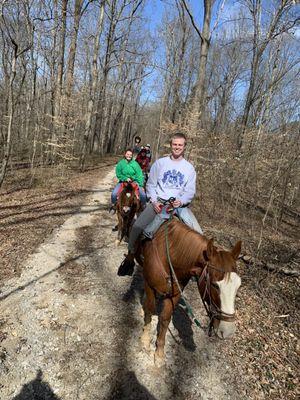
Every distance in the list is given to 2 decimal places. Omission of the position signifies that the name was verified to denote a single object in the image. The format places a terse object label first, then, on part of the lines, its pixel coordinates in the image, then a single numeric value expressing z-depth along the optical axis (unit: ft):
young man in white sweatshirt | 14.88
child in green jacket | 27.78
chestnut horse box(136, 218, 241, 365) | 10.00
